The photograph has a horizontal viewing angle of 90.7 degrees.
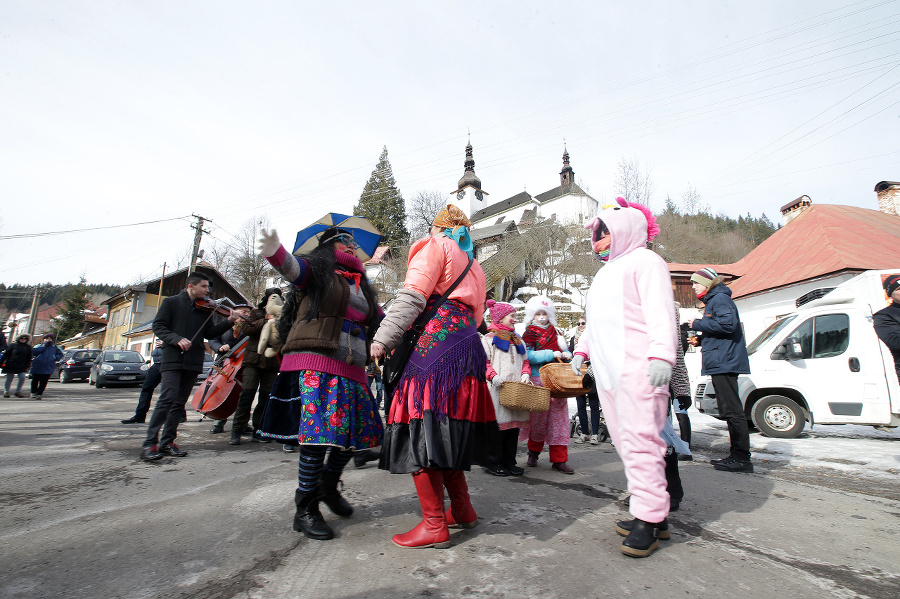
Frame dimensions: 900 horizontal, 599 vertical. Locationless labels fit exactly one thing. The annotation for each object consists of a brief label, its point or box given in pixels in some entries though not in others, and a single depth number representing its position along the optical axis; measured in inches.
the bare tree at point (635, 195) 1168.8
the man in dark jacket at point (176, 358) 182.2
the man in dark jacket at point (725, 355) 176.1
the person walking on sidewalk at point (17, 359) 480.3
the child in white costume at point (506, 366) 168.6
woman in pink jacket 92.5
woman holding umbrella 98.7
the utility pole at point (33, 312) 1585.6
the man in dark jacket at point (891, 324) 160.6
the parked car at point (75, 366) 837.8
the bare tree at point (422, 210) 1940.2
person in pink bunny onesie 88.6
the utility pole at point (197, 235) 934.4
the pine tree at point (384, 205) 2101.4
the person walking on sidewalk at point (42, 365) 480.7
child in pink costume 177.8
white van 248.5
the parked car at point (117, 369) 677.9
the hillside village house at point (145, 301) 1576.0
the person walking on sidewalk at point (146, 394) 249.4
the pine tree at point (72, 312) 2180.1
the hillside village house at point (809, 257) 682.8
